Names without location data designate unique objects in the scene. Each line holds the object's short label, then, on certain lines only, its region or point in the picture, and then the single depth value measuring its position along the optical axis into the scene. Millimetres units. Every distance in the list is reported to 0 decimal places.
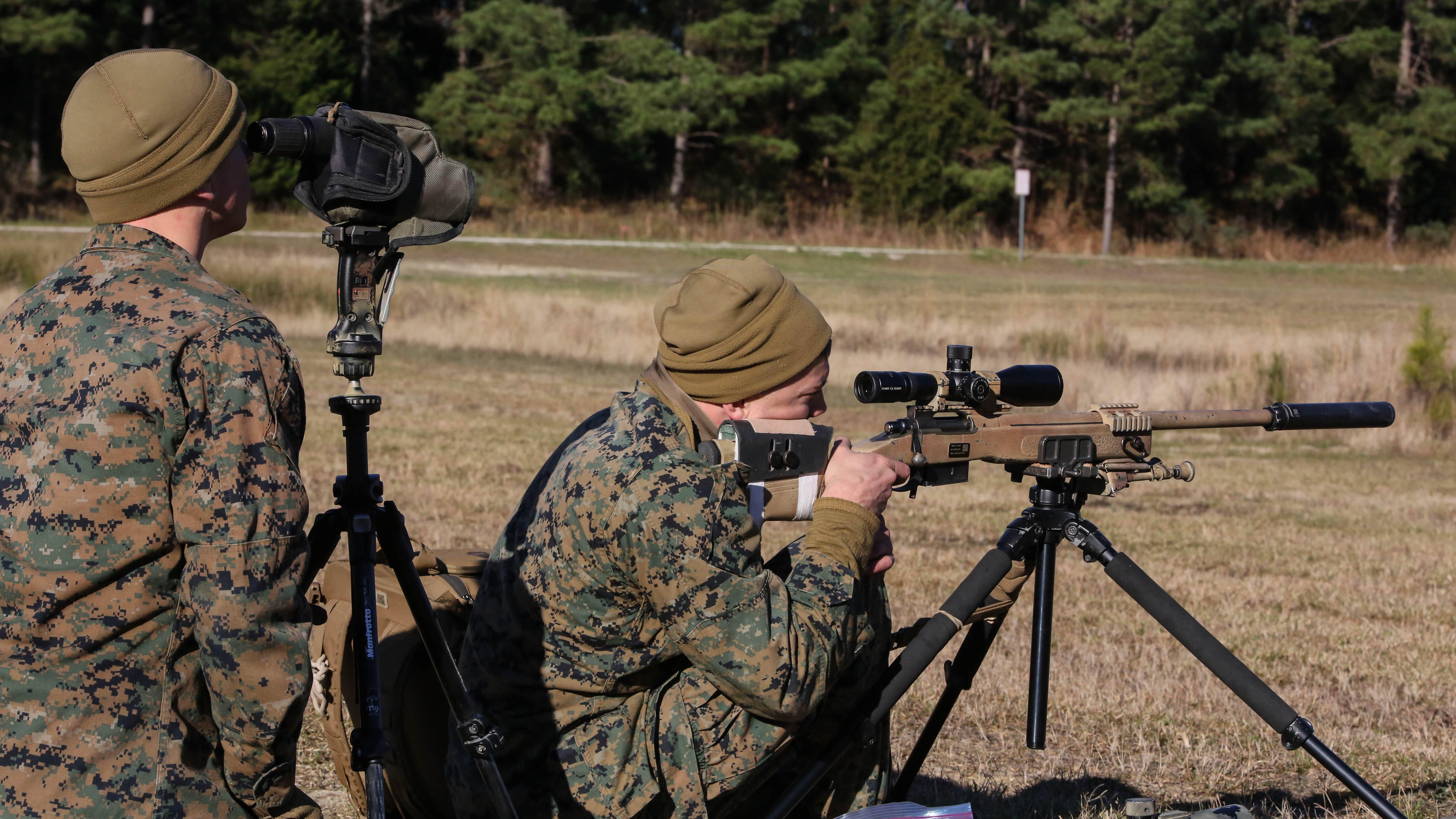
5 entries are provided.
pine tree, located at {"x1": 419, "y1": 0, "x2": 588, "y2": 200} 46250
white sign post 39750
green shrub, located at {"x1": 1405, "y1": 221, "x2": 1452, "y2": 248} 48938
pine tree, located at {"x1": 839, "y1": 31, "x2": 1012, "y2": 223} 48094
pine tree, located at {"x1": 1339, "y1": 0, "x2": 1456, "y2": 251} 47156
